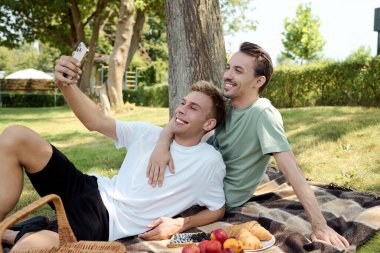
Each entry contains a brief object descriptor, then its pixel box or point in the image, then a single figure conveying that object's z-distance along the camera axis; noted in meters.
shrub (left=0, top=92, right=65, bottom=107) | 32.47
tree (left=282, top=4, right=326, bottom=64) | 34.03
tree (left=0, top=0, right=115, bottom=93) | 23.30
